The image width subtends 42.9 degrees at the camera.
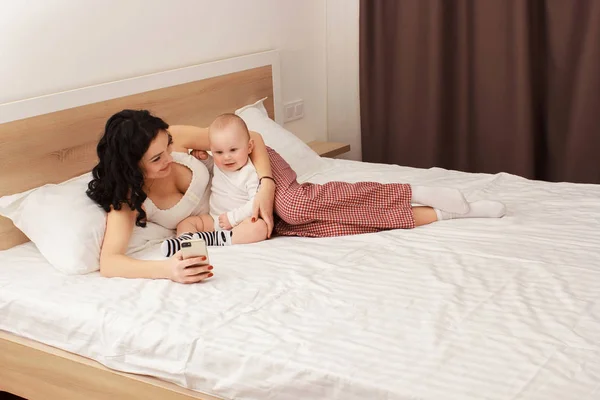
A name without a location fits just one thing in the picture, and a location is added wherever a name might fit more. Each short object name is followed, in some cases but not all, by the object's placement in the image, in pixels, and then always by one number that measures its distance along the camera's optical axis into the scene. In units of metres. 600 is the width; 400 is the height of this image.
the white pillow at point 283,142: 3.10
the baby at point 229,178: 2.48
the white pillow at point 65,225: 2.24
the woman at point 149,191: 2.17
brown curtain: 3.28
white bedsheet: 1.58
